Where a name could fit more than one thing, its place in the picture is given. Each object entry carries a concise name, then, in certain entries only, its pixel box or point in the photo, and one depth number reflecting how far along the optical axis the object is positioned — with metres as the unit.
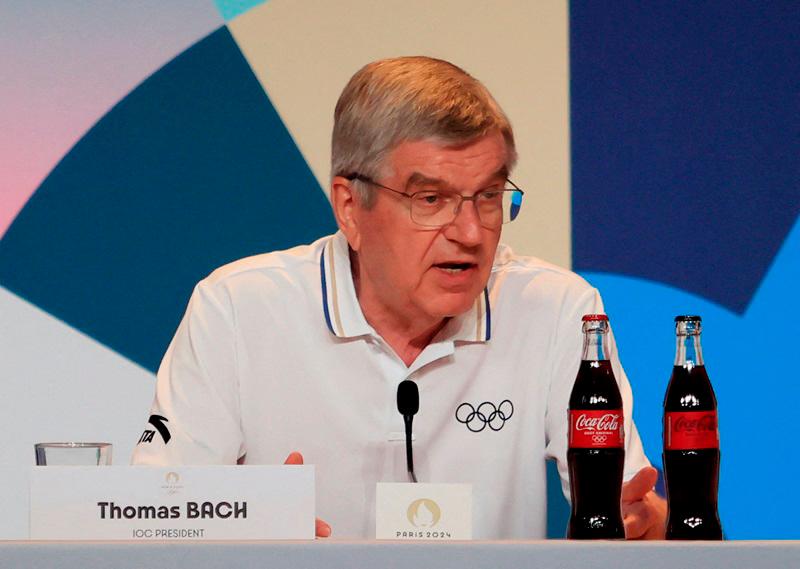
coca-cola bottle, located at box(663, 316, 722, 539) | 8.55
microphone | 8.78
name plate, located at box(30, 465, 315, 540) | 8.38
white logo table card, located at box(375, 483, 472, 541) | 8.44
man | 9.06
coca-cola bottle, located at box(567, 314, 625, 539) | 8.56
